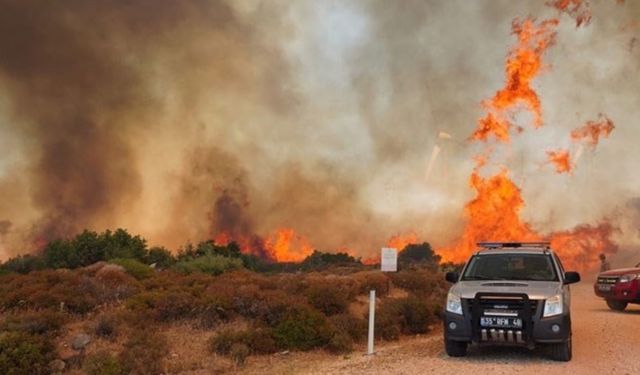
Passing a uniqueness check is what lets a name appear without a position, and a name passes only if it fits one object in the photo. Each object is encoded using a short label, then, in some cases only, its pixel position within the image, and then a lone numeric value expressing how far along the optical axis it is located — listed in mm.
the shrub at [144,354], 11273
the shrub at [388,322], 15040
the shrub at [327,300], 16609
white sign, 12628
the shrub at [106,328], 13680
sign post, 12260
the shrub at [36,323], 12866
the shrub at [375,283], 22000
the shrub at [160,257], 37912
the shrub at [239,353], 12188
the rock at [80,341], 12716
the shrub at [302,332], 13430
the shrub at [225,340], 12836
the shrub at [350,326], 14688
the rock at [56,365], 11570
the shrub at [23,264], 37500
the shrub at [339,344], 13383
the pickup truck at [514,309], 9836
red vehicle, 17688
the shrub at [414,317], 16422
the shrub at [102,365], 10938
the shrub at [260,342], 12961
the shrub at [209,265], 30494
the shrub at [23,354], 11117
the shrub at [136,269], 23531
